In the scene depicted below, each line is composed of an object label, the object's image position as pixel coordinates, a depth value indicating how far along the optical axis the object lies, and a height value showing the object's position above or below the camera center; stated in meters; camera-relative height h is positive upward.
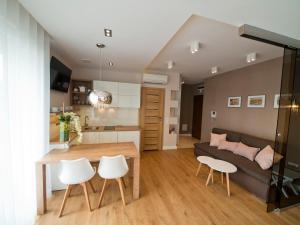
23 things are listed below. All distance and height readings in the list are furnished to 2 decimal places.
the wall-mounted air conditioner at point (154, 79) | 4.37 +0.87
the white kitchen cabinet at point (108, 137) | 3.67 -0.85
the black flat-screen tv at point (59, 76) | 2.51 +0.52
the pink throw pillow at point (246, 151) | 2.89 -0.87
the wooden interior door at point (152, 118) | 4.62 -0.39
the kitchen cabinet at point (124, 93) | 4.06 +0.36
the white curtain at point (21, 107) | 1.28 -0.07
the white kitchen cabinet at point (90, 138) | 3.56 -0.86
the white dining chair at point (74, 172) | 1.84 -0.92
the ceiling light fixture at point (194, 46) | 2.33 +1.04
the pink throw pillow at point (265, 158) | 2.48 -0.86
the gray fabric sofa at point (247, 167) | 2.32 -1.04
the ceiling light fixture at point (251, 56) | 2.74 +1.05
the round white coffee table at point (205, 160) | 2.75 -1.03
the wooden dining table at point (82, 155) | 1.88 -0.76
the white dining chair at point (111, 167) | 2.00 -0.89
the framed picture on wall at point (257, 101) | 3.27 +0.23
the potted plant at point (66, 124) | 2.27 -0.34
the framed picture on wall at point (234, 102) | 3.85 +0.21
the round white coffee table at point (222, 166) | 2.44 -1.04
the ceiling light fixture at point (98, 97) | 2.26 +0.11
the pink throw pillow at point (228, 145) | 3.34 -0.88
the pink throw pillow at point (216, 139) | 3.79 -0.81
